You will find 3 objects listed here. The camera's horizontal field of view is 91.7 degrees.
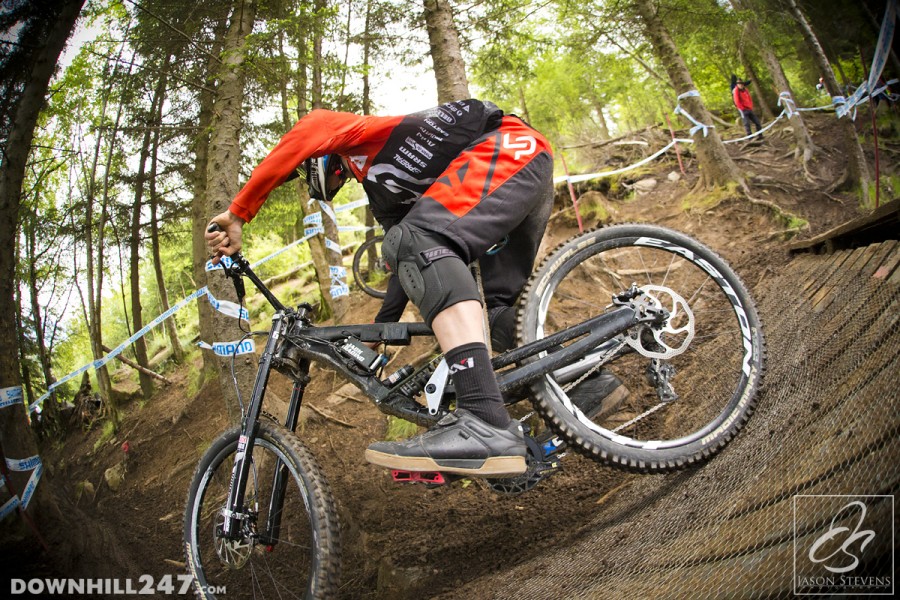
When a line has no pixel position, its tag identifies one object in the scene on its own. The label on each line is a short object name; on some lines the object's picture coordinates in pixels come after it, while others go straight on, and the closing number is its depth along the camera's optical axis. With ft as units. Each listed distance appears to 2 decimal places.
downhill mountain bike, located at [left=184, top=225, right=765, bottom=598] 6.47
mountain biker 5.87
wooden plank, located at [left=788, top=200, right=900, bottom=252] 8.66
